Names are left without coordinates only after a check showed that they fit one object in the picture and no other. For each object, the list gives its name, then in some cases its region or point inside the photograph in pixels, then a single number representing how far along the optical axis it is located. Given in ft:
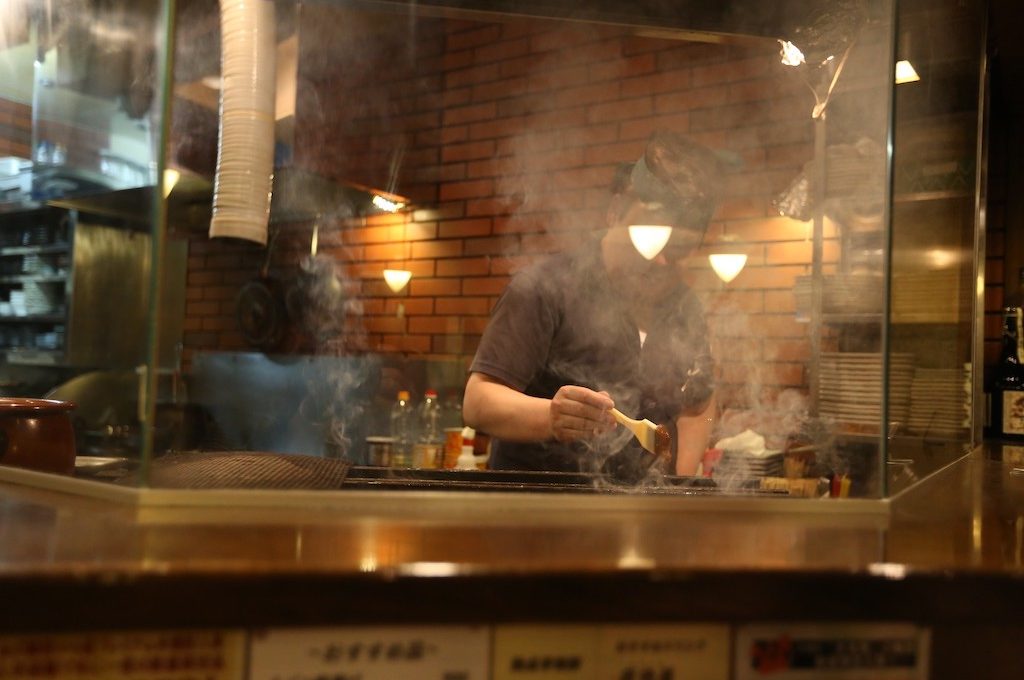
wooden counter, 1.99
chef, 6.11
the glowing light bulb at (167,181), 2.84
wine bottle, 8.49
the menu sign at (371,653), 2.09
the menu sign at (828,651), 2.28
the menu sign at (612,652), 2.20
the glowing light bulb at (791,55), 5.06
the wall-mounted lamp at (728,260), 9.65
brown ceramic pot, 3.53
